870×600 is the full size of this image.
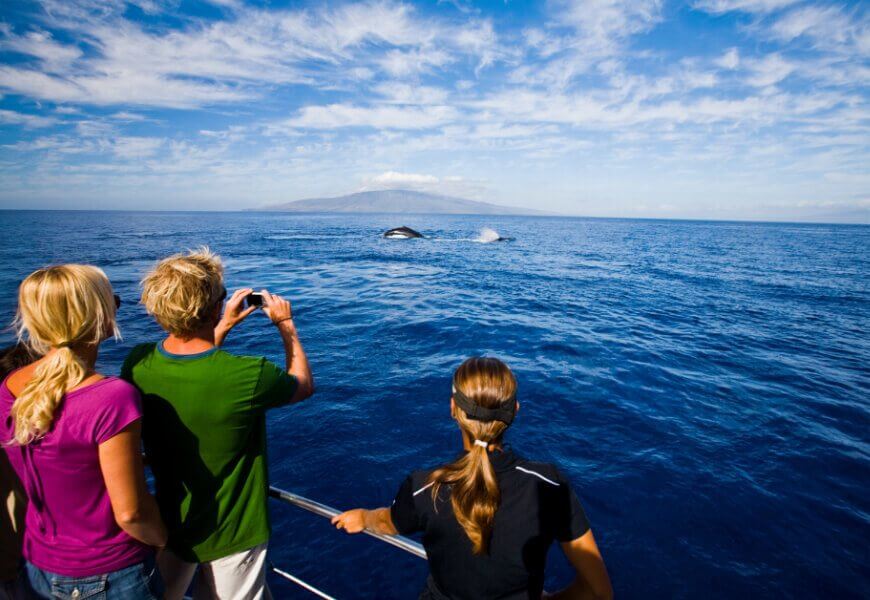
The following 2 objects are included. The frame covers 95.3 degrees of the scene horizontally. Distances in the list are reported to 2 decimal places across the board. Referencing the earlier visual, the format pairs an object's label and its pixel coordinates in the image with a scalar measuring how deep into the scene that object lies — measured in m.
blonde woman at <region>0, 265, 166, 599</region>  2.14
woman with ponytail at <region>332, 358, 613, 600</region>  2.17
